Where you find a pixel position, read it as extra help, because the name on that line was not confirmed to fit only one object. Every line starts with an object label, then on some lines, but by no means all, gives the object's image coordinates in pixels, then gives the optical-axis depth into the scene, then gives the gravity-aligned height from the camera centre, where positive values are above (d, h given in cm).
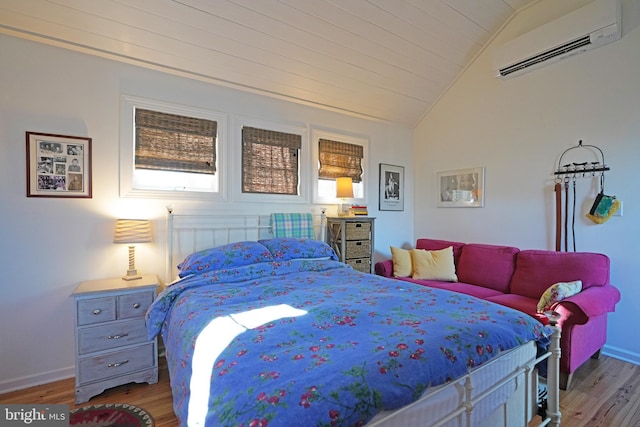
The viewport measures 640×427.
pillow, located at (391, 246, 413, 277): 360 -61
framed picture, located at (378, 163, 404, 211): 423 +34
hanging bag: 273 +4
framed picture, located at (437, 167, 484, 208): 379 +31
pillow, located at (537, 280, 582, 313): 231 -63
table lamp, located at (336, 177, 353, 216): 351 +28
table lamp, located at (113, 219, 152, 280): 234 -16
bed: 88 -52
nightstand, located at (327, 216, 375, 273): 337 -31
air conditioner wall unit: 269 +169
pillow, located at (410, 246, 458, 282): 346 -62
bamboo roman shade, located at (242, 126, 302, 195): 320 +56
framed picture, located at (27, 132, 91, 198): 228 +36
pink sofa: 221 -67
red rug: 184 -128
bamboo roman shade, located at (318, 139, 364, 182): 374 +66
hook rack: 282 +43
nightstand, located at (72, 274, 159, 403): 207 -88
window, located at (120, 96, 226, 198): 262 +58
